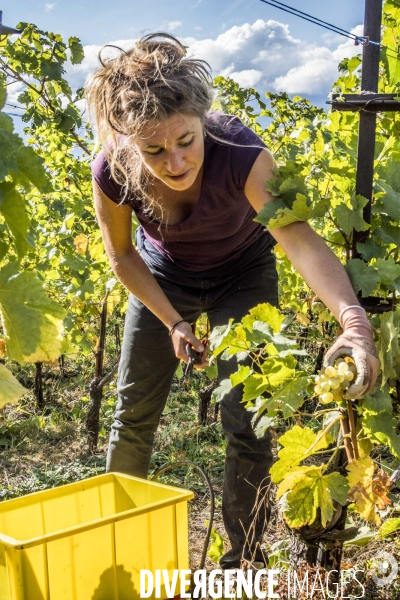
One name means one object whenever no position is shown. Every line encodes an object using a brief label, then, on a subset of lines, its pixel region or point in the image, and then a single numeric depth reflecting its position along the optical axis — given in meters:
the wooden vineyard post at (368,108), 1.90
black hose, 2.28
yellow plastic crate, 1.81
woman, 1.98
